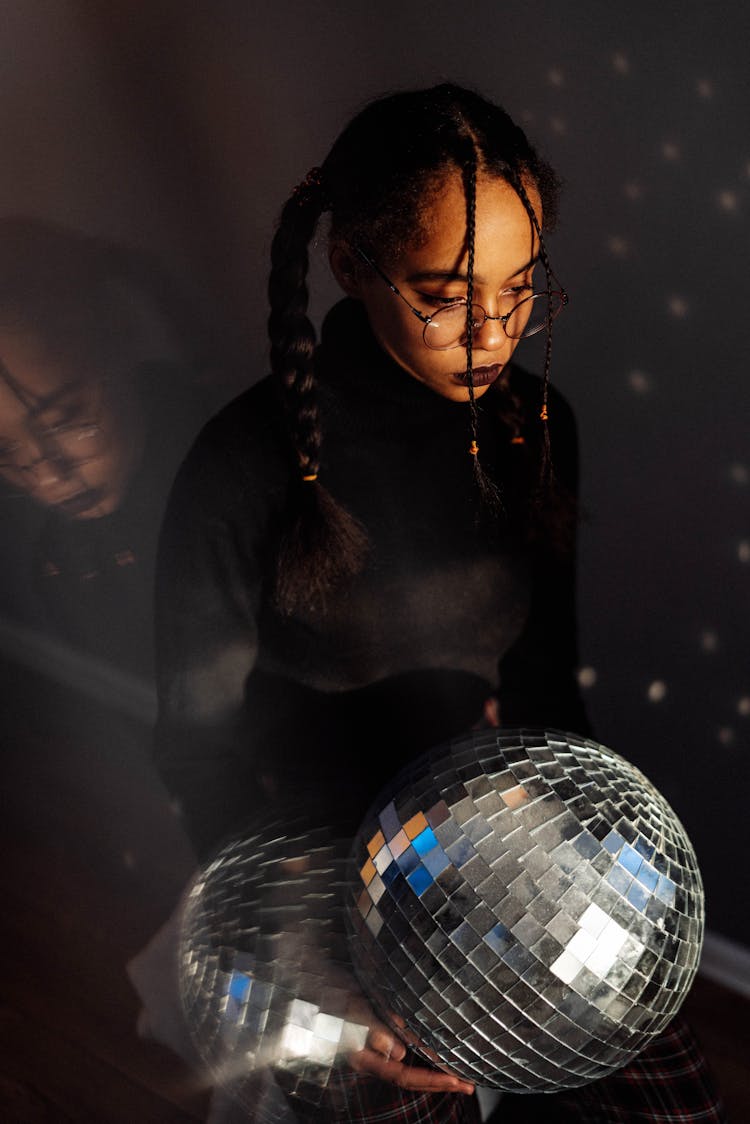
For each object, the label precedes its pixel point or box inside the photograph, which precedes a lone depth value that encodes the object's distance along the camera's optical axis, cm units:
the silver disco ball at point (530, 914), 62
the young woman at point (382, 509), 63
